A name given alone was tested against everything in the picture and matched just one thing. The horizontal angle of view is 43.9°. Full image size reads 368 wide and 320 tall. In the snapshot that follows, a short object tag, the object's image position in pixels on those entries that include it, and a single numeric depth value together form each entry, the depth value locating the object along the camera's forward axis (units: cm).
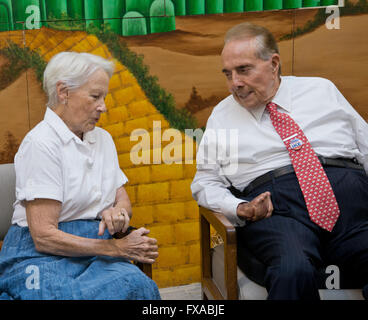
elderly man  190
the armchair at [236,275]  179
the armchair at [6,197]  206
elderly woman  165
